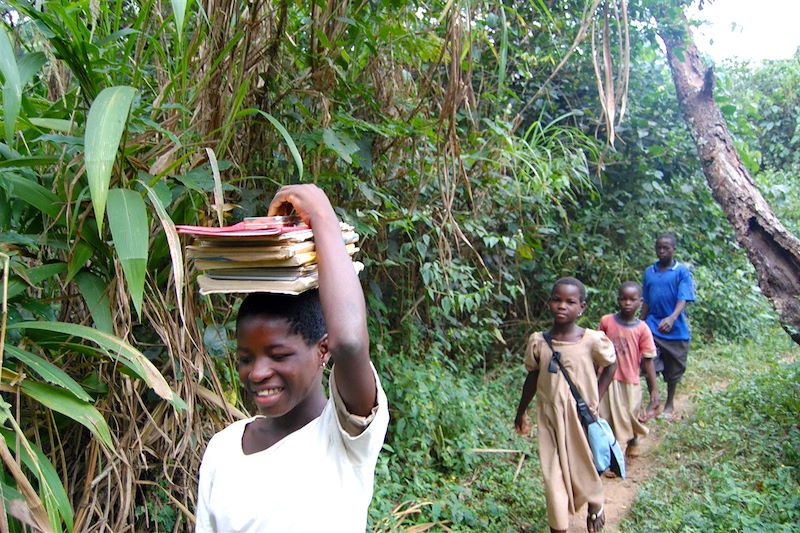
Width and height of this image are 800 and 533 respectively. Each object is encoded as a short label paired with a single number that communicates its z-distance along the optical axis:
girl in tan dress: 3.68
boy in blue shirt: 5.55
